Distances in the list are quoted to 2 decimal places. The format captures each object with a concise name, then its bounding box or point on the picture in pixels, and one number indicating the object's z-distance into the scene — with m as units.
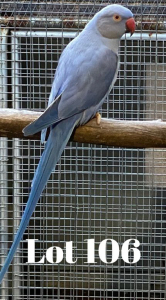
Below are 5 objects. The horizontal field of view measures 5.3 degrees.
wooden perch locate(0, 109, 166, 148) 2.35
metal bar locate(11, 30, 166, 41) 2.72
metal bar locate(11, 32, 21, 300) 2.73
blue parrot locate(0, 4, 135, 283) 2.32
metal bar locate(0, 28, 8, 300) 2.74
